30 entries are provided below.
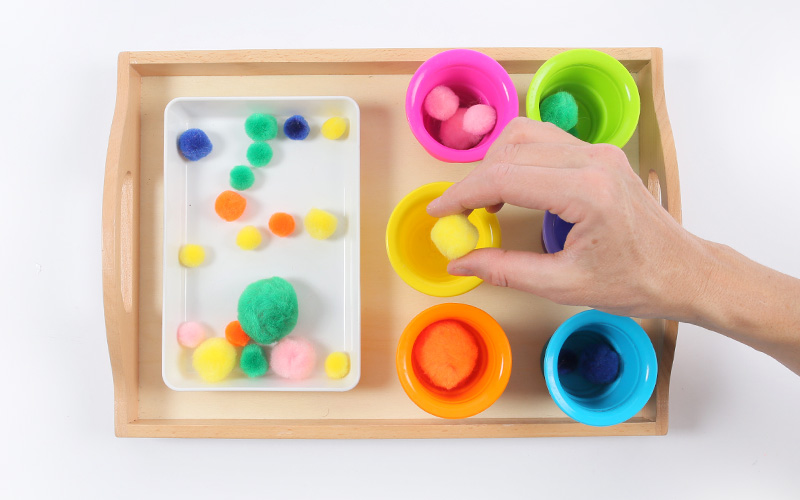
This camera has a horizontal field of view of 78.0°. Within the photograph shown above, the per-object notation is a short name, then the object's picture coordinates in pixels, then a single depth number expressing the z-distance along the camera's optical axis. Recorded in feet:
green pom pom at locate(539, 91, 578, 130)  1.84
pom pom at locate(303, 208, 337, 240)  1.97
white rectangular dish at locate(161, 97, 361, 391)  2.04
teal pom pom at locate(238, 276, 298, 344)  1.90
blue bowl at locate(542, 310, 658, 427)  1.71
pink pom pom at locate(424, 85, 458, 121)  1.86
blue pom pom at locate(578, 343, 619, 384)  1.86
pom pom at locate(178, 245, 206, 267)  2.03
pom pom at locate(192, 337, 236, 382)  1.93
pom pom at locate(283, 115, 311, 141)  2.02
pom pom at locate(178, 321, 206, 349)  2.01
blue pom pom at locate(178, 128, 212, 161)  2.02
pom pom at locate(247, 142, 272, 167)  2.03
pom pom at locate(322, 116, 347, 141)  2.02
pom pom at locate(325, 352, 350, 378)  1.97
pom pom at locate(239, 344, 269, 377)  1.96
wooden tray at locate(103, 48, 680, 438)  1.97
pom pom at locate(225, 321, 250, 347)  2.00
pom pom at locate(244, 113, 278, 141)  2.01
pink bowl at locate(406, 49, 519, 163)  1.77
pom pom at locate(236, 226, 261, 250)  2.01
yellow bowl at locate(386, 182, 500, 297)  1.78
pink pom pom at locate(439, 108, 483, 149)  1.86
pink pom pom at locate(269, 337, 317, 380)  1.96
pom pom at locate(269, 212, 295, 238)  2.01
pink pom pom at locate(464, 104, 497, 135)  1.81
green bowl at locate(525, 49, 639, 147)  1.80
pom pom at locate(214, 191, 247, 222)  2.02
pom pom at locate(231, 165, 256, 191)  2.02
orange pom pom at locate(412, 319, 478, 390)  1.83
